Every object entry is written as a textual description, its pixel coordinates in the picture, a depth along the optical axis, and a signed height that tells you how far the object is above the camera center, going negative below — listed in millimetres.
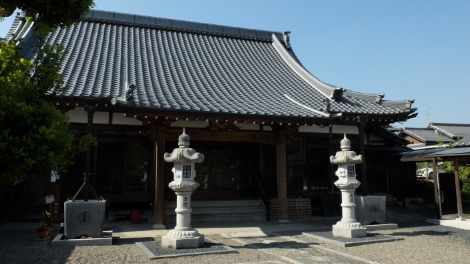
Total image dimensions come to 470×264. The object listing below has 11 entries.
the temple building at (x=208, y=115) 10391 +1834
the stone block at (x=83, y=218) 8156 -969
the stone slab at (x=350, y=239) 8281 -1604
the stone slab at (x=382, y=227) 10252 -1551
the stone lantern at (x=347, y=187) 9047 -341
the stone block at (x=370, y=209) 10398 -1052
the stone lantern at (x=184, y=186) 7766 -228
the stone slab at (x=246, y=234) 9500 -1621
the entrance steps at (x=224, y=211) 11906 -1228
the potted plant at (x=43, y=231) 8148 -1234
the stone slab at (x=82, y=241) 7918 -1464
